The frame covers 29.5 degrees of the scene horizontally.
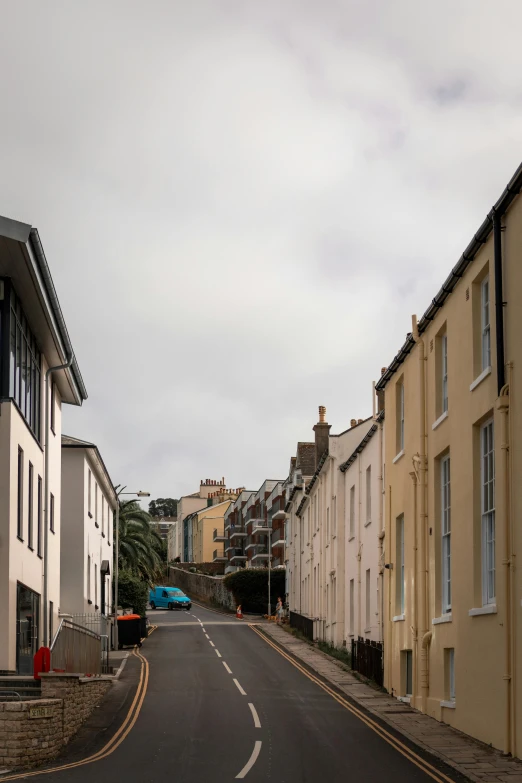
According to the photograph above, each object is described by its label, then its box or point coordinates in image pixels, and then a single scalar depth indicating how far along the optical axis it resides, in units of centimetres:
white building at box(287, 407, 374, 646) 4006
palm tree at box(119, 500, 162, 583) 6028
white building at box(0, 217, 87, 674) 2167
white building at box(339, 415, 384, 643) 3097
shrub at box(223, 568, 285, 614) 7731
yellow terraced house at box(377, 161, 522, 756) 1617
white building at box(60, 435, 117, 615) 3712
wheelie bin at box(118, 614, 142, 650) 4222
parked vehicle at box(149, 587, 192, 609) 8250
